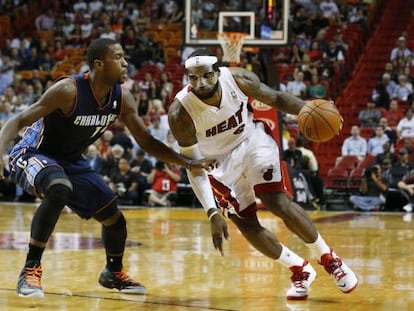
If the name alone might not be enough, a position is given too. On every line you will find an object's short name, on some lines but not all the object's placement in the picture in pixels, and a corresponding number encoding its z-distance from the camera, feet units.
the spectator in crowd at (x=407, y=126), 53.93
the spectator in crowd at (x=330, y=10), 69.51
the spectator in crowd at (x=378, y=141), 53.16
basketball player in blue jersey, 19.92
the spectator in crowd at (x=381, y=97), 59.41
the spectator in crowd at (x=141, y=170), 53.31
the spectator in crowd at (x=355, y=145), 54.35
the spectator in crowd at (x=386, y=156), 50.37
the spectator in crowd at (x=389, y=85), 59.26
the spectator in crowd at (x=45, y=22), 81.35
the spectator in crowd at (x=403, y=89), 58.54
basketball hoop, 47.32
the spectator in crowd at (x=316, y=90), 59.71
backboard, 47.73
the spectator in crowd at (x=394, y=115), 56.44
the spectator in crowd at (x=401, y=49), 62.08
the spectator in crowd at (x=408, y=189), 48.39
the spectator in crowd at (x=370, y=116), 57.62
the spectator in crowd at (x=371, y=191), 49.39
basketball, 20.22
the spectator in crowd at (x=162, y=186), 52.54
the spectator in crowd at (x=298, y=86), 59.88
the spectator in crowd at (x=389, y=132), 53.62
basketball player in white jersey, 20.65
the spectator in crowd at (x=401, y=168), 49.19
